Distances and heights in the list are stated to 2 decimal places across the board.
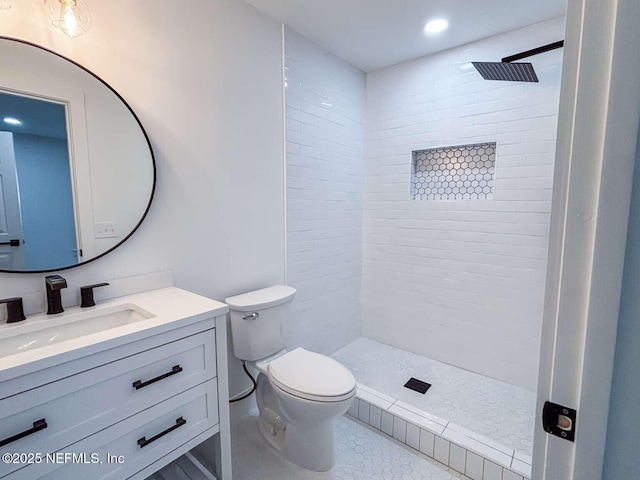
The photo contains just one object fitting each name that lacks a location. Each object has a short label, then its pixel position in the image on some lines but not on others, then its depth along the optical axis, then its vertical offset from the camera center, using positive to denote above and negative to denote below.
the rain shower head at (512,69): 1.75 +0.79
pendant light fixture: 1.16 +0.72
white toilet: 1.45 -0.83
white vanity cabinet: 0.82 -0.60
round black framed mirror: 1.14 +0.17
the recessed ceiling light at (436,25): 1.96 +1.14
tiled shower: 2.09 -0.03
